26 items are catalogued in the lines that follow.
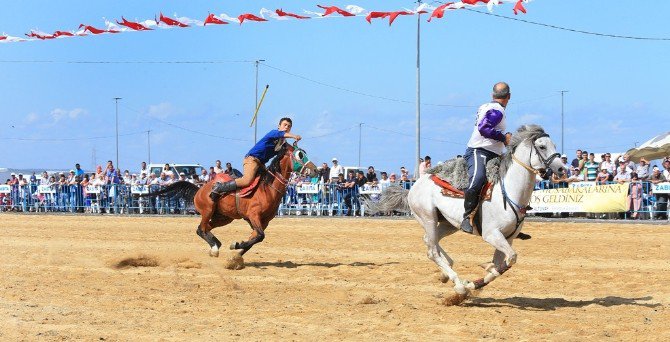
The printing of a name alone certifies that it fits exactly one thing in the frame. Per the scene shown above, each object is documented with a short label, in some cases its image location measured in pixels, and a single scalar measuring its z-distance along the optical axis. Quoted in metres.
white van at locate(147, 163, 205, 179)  37.21
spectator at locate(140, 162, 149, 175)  35.34
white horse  10.02
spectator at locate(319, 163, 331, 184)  30.36
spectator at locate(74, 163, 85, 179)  34.93
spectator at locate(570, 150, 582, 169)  25.89
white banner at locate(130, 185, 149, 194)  32.56
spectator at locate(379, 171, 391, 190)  28.64
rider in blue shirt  14.32
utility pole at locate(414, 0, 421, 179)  36.97
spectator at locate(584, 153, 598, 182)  25.03
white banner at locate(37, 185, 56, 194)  35.16
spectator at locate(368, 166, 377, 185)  29.53
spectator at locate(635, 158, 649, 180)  24.75
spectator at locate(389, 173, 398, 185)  28.85
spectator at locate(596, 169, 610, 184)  24.56
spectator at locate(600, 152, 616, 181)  24.84
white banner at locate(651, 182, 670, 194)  23.88
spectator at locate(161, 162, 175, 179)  32.88
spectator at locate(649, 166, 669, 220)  24.28
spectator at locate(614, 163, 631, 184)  24.55
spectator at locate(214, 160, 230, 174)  30.16
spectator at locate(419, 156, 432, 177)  27.66
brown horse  14.32
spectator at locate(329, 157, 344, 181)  30.42
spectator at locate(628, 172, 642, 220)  24.39
